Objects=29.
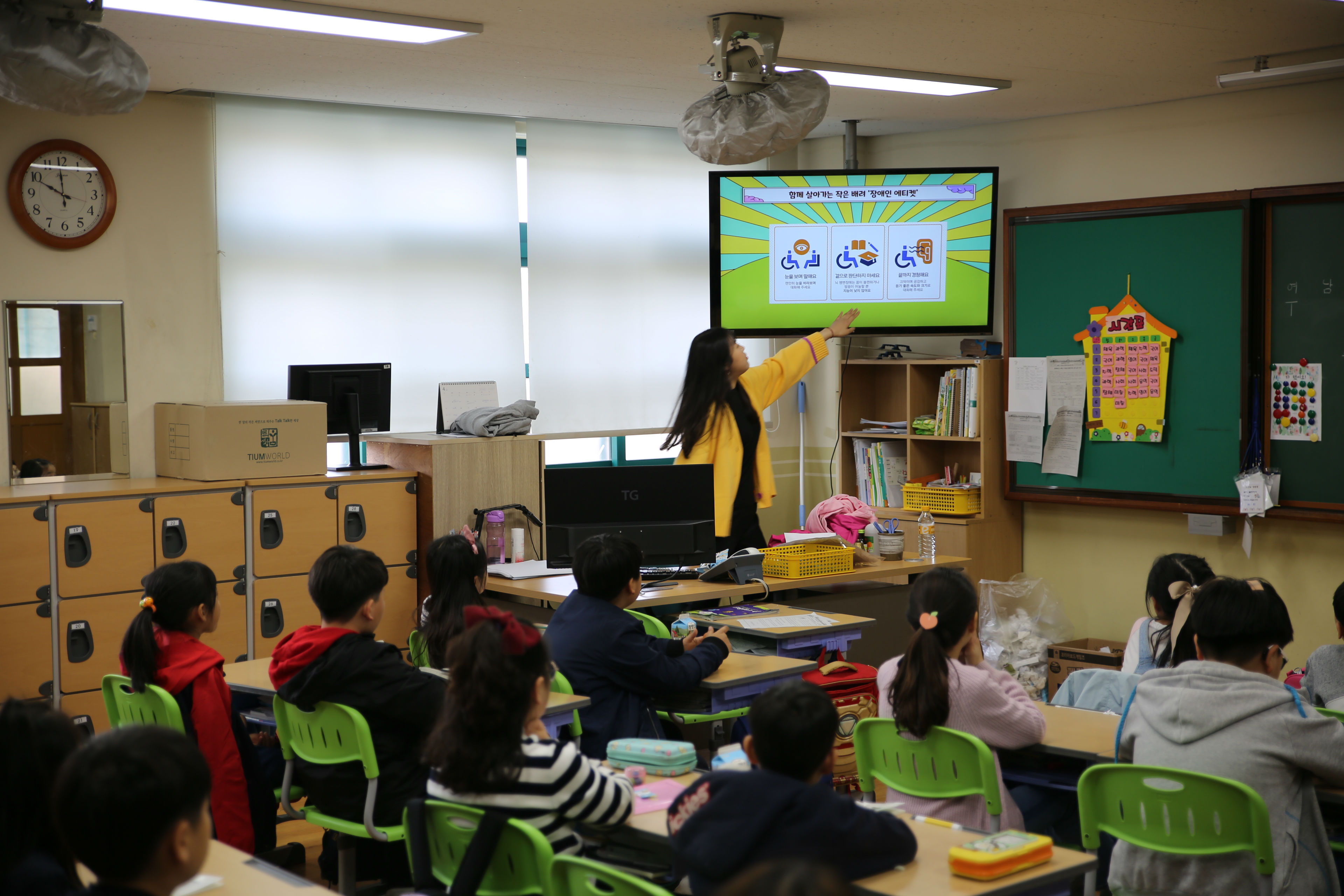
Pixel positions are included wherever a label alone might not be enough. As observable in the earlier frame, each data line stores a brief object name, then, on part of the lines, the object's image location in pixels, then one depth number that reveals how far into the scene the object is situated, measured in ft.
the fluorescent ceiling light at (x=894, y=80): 17.21
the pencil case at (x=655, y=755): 8.72
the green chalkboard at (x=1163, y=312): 18.80
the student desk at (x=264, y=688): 10.16
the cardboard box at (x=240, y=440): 16.89
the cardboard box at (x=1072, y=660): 18.81
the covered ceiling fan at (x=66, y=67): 10.26
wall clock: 16.96
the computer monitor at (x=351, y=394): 18.17
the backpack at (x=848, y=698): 13.16
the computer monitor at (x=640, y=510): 15.01
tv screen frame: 20.89
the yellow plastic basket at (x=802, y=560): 15.31
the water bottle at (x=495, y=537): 18.08
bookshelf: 21.40
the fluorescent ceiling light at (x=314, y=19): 13.30
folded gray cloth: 18.61
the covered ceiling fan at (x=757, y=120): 13.60
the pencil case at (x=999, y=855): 6.63
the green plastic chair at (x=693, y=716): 11.39
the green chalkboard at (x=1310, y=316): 17.62
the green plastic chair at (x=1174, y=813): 7.65
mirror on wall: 17.20
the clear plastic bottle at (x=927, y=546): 17.43
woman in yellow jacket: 16.49
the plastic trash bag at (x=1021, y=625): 20.13
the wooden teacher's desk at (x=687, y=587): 14.34
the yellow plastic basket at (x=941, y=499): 21.53
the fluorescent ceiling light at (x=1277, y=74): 16.19
